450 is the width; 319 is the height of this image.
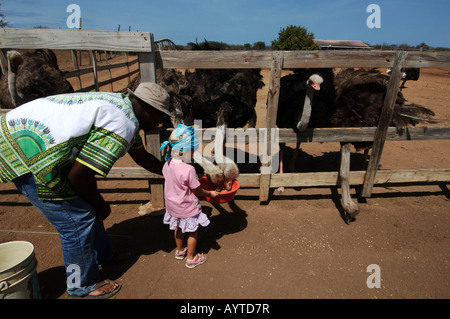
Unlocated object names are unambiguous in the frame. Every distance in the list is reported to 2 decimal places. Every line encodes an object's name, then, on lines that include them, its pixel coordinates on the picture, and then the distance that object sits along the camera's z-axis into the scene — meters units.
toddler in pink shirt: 2.73
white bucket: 2.29
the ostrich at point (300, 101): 5.00
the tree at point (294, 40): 27.27
